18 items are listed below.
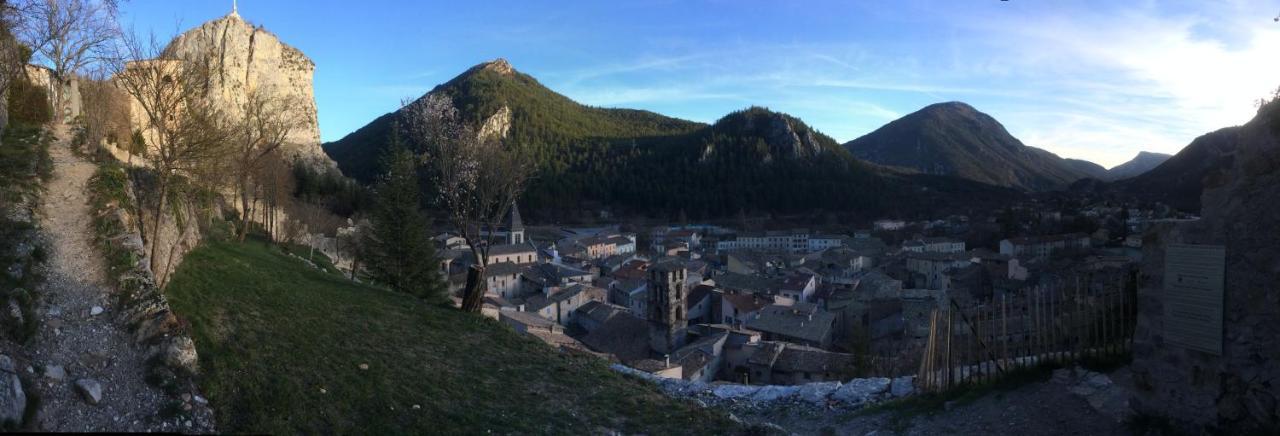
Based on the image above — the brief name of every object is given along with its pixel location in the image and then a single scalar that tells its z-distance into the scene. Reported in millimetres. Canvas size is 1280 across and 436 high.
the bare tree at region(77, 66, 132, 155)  15242
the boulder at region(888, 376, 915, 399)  9945
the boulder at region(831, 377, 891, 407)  10148
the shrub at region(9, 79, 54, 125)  15117
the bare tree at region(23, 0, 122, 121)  14261
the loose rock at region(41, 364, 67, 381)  5402
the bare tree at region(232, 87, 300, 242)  19281
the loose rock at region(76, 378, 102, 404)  5410
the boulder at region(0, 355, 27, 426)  4573
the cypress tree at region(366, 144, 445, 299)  19547
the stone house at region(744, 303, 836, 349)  32091
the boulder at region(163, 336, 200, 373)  6367
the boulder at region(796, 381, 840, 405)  10461
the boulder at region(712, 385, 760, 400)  11312
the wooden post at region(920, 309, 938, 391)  9133
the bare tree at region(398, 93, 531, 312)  13539
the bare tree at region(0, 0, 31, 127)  12208
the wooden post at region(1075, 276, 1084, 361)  7898
